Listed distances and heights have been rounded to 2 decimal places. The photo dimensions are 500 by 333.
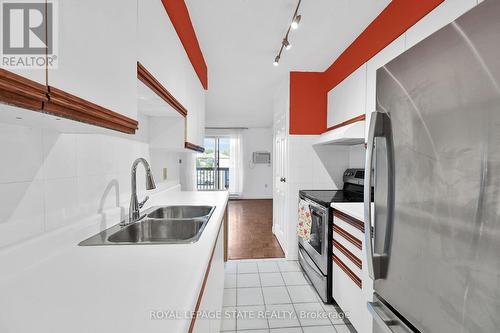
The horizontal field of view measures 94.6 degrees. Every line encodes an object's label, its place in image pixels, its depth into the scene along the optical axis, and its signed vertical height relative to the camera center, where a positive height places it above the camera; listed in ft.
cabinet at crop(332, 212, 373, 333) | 4.85 -2.52
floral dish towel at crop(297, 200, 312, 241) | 7.73 -1.97
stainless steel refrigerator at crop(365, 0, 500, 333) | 2.02 -0.18
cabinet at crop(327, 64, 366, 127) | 6.64 +2.20
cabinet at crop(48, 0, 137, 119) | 1.86 +1.08
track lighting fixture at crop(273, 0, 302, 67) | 5.52 +3.62
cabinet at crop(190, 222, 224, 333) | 2.76 -2.08
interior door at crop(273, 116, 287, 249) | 10.57 -0.88
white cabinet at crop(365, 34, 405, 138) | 5.17 +2.55
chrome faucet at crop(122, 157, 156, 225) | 4.33 -0.64
